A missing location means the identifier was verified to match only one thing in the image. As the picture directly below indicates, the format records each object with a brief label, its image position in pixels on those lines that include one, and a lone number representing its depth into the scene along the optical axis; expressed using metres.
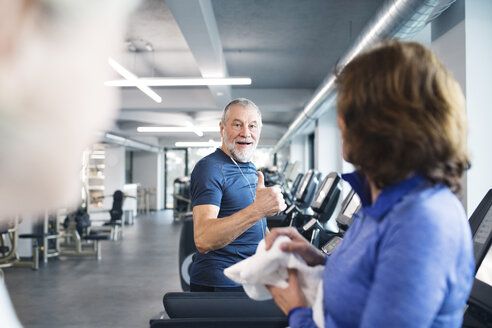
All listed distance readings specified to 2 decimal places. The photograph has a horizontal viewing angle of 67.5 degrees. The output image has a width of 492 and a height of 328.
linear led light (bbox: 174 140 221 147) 14.26
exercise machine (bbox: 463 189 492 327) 1.03
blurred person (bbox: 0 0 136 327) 0.25
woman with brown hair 0.58
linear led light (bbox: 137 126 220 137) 10.12
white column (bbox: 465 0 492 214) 2.56
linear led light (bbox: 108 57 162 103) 4.74
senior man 1.54
